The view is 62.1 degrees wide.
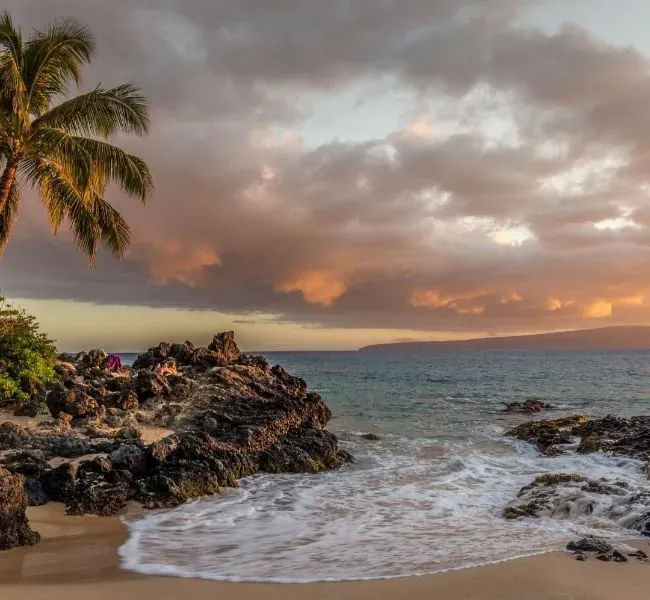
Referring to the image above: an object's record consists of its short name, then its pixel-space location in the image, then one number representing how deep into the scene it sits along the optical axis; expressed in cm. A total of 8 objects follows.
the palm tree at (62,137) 1612
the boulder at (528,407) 3738
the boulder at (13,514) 904
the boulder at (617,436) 1995
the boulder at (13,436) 1500
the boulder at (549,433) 2256
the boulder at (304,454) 1703
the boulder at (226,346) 3033
